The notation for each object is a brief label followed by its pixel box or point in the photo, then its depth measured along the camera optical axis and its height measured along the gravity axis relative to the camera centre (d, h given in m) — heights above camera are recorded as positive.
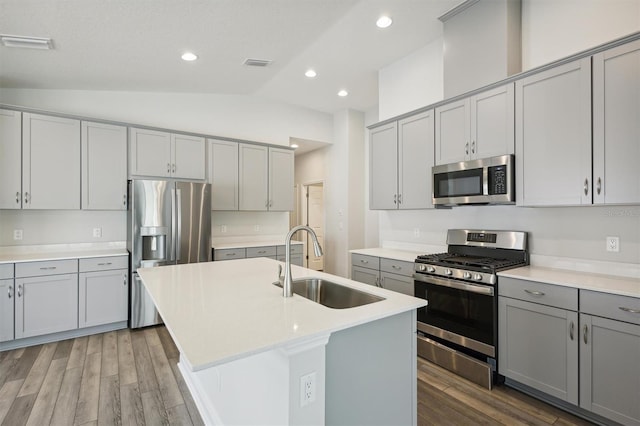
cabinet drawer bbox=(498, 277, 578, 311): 2.04 -0.55
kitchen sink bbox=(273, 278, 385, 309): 1.88 -0.51
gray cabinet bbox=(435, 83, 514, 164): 2.63 +0.77
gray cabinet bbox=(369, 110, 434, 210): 3.37 +0.55
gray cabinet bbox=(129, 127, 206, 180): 3.88 +0.73
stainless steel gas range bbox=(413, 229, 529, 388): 2.44 -0.72
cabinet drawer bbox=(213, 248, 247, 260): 4.25 -0.57
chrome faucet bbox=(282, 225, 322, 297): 1.65 -0.33
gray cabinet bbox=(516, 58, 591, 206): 2.18 +0.55
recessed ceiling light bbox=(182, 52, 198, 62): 3.28 +1.62
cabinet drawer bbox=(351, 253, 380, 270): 3.58 -0.57
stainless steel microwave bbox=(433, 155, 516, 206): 2.59 +0.27
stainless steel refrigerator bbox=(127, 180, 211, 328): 3.63 -0.20
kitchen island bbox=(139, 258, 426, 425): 1.14 -0.57
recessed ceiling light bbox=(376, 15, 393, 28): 3.07 +1.87
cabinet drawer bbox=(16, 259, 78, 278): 3.11 -0.56
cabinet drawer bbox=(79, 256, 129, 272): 3.40 -0.56
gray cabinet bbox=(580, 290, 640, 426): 1.80 -0.85
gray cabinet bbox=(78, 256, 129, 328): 3.40 -0.87
